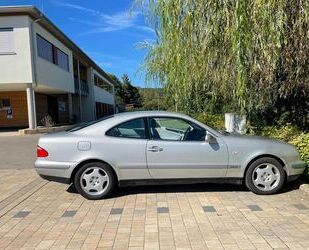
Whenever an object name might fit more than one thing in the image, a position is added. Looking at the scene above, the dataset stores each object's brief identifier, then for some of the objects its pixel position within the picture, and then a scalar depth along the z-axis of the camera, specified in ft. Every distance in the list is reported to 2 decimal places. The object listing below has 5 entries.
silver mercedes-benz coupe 13.62
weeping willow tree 13.49
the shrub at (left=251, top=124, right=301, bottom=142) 19.37
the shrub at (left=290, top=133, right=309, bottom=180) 14.88
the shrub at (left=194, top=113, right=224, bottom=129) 32.58
